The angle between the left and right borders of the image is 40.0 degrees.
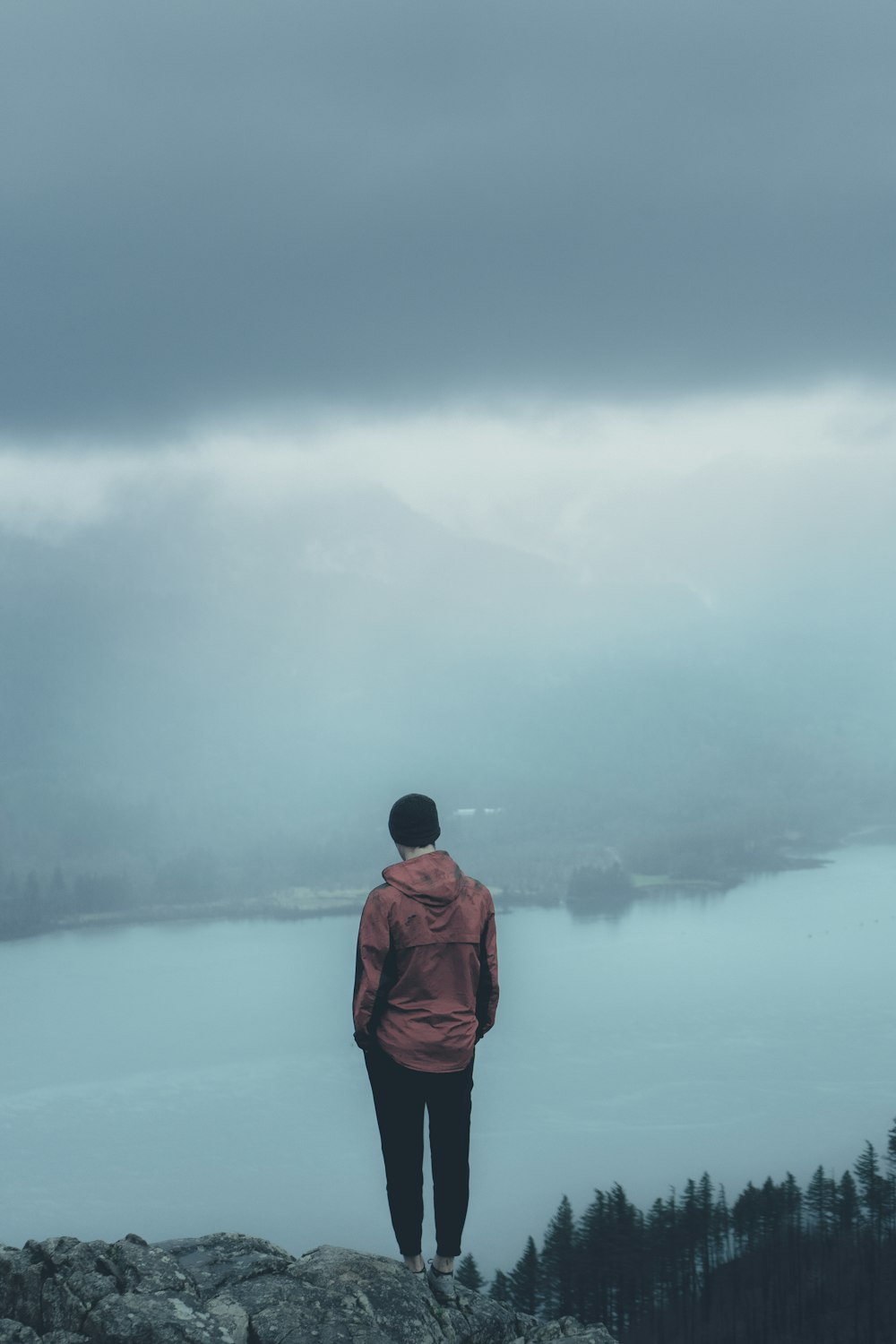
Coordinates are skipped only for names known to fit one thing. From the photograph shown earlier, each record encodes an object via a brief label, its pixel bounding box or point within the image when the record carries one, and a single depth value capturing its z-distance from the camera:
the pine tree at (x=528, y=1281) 94.81
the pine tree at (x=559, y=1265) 89.97
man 9.68
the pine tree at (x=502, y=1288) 96.62
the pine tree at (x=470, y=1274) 110.84
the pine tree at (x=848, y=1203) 112.09
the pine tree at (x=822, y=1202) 116.44
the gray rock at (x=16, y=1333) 9.15
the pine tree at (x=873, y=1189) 108.78
